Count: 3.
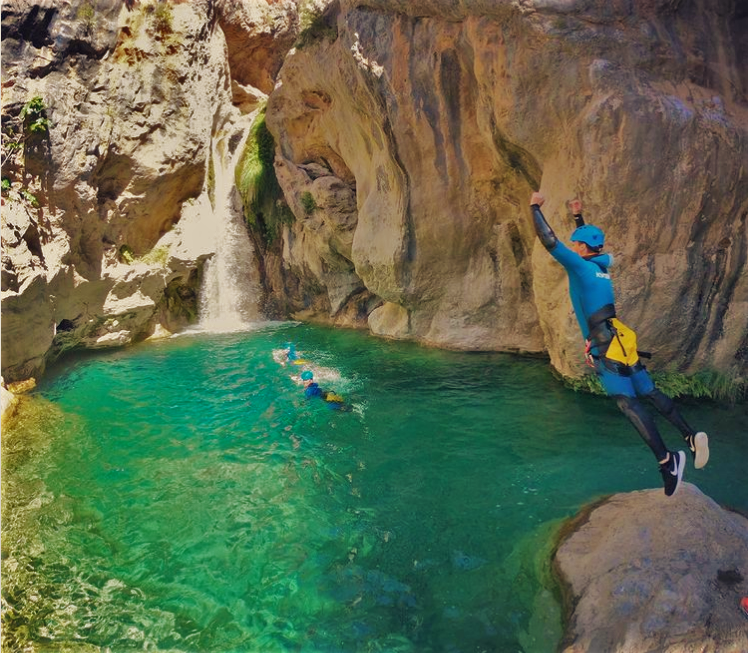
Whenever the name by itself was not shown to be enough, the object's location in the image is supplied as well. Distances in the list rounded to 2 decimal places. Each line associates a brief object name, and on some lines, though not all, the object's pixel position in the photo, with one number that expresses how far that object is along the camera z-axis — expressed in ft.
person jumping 14.57
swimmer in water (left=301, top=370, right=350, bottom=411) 27.02
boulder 10.32
